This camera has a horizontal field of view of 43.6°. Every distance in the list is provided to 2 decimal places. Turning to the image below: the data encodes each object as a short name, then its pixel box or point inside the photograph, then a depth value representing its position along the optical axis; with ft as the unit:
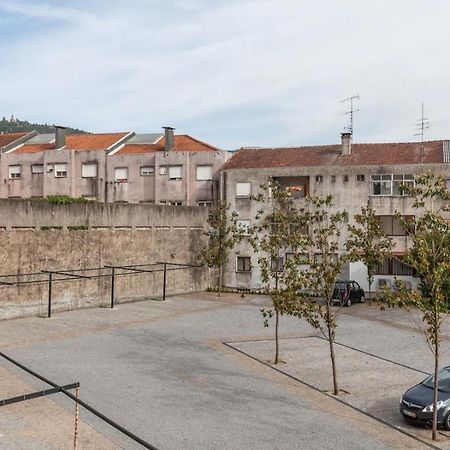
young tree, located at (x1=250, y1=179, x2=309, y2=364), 61.46
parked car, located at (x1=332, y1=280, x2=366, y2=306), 113.29
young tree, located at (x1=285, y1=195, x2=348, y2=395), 57.47
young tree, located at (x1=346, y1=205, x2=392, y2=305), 110.05
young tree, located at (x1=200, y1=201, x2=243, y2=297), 127.13
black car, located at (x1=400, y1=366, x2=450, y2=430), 47.80
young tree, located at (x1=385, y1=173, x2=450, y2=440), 45.19
